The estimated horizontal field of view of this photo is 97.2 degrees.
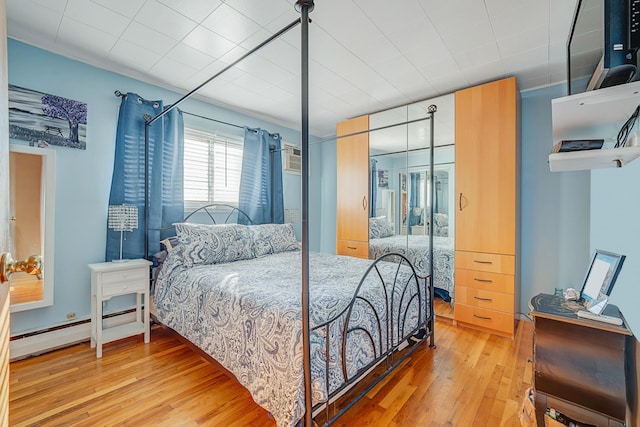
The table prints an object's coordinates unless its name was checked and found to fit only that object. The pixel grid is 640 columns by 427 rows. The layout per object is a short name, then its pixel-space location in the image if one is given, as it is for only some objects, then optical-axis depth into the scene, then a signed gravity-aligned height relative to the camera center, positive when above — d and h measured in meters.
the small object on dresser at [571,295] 1.65 -0.49
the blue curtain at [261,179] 3.69 +0.46
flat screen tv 0.99 +0.66
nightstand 2.26 -0.65
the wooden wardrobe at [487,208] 2.70 +0.05
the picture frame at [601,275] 1.38 -0.32
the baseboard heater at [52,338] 2.17 -1.04
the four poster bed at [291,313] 1.37 -0.63
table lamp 2.43 -0.04
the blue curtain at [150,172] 2.65 +0.40
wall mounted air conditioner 4.30 +0.84
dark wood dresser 1.33 -0.77
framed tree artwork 2.18 +0.76
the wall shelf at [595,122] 1.12 +0.44
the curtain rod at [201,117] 2.64 +1.10
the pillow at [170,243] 2.71 -0.30
